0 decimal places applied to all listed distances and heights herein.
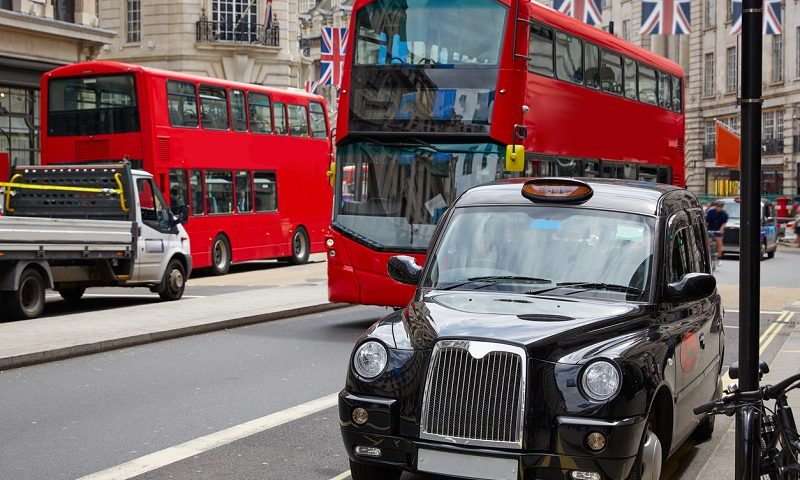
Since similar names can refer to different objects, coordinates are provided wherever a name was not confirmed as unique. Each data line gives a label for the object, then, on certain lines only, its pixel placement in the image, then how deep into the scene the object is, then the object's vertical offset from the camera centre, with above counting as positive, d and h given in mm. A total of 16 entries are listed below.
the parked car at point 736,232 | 35031 -74
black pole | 4828 +91
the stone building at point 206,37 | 44969 +7237
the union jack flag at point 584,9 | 28641 +5290
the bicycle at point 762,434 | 4570 -792
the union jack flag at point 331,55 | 33156 +4846
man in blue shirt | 24516 +194
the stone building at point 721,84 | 60812 +7968
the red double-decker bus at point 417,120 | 14750 +1354
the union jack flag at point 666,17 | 30188 +5376
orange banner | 30359 +2278
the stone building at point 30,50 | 30406 +4678
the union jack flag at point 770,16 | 36812 +6717
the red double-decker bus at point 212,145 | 24266 +1797
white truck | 16359 -72
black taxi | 5477 -569
